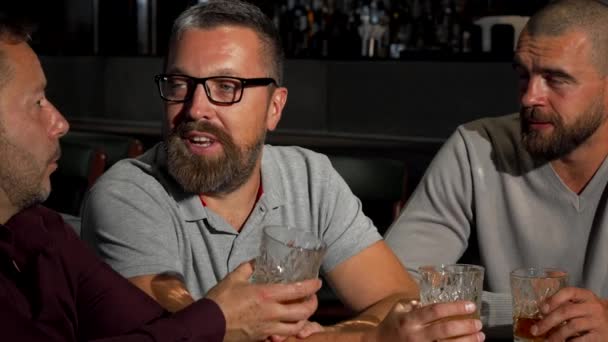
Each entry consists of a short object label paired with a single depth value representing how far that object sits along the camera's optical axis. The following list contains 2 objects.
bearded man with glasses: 1.90
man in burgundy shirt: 1.49
